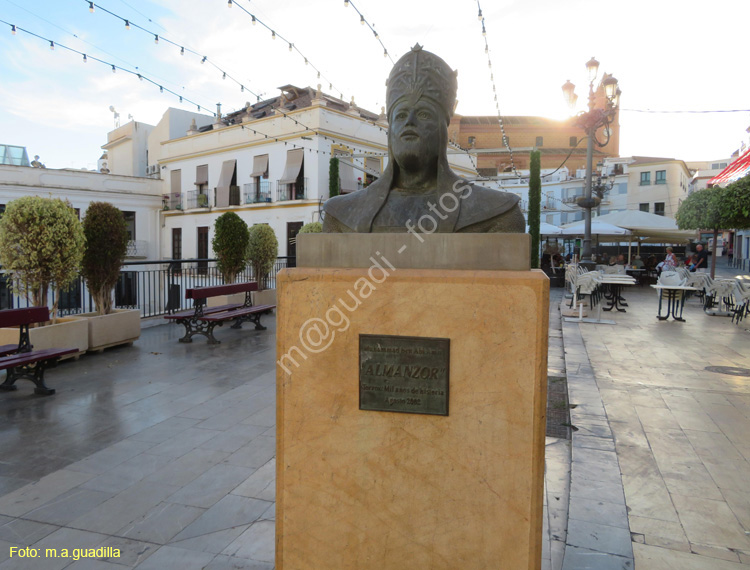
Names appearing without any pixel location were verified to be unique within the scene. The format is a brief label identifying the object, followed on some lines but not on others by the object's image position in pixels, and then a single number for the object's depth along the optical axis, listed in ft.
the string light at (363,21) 22.69
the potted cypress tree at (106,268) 25.06
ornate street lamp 36.52
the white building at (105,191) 71.29
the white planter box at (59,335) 20.62
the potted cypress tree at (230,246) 37.73
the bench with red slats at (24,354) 16.97
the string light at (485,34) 22.82
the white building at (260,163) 73.67
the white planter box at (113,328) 23.91
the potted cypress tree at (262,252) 41.68
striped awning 38.13
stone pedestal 6.68
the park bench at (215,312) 27.84
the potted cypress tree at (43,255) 21.30
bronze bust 7.94
